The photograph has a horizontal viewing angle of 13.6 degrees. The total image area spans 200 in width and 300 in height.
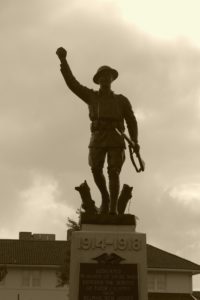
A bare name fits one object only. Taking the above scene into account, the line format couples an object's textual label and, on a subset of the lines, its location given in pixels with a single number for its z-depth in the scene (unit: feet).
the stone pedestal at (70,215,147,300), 39.08
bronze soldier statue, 43.29
